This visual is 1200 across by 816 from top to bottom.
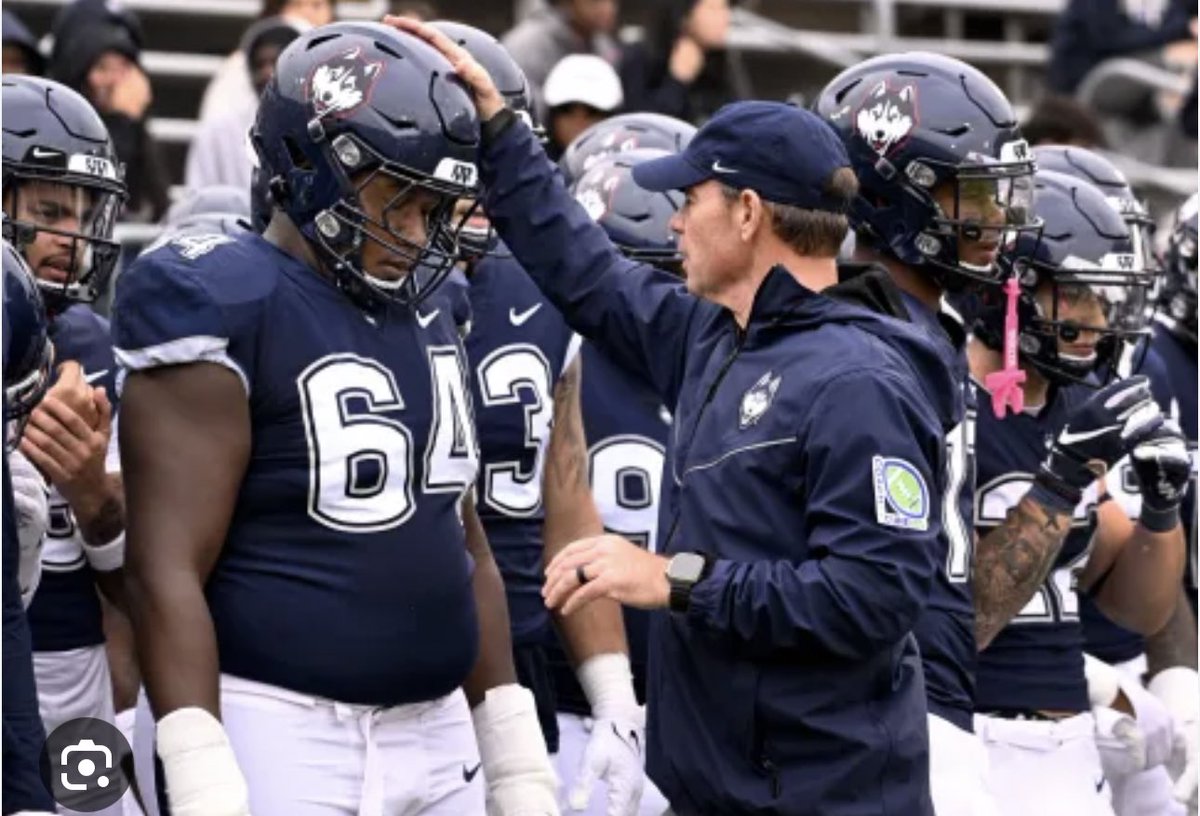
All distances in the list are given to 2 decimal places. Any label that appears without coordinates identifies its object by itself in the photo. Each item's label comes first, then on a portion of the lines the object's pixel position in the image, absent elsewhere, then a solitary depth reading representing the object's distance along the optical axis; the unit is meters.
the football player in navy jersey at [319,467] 8.14
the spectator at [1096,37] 24.55
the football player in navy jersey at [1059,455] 10.99
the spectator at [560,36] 18.86
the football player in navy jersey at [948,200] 10.45
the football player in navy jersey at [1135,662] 12.70
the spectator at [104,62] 17.27
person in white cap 17.20
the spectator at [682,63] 19.86
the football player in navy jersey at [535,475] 10.75
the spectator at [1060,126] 19.53
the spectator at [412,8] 17.87
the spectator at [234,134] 17.05
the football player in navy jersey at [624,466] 11.53
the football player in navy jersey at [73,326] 9.72
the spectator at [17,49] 16.62
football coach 8.29
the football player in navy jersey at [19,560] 7.39
